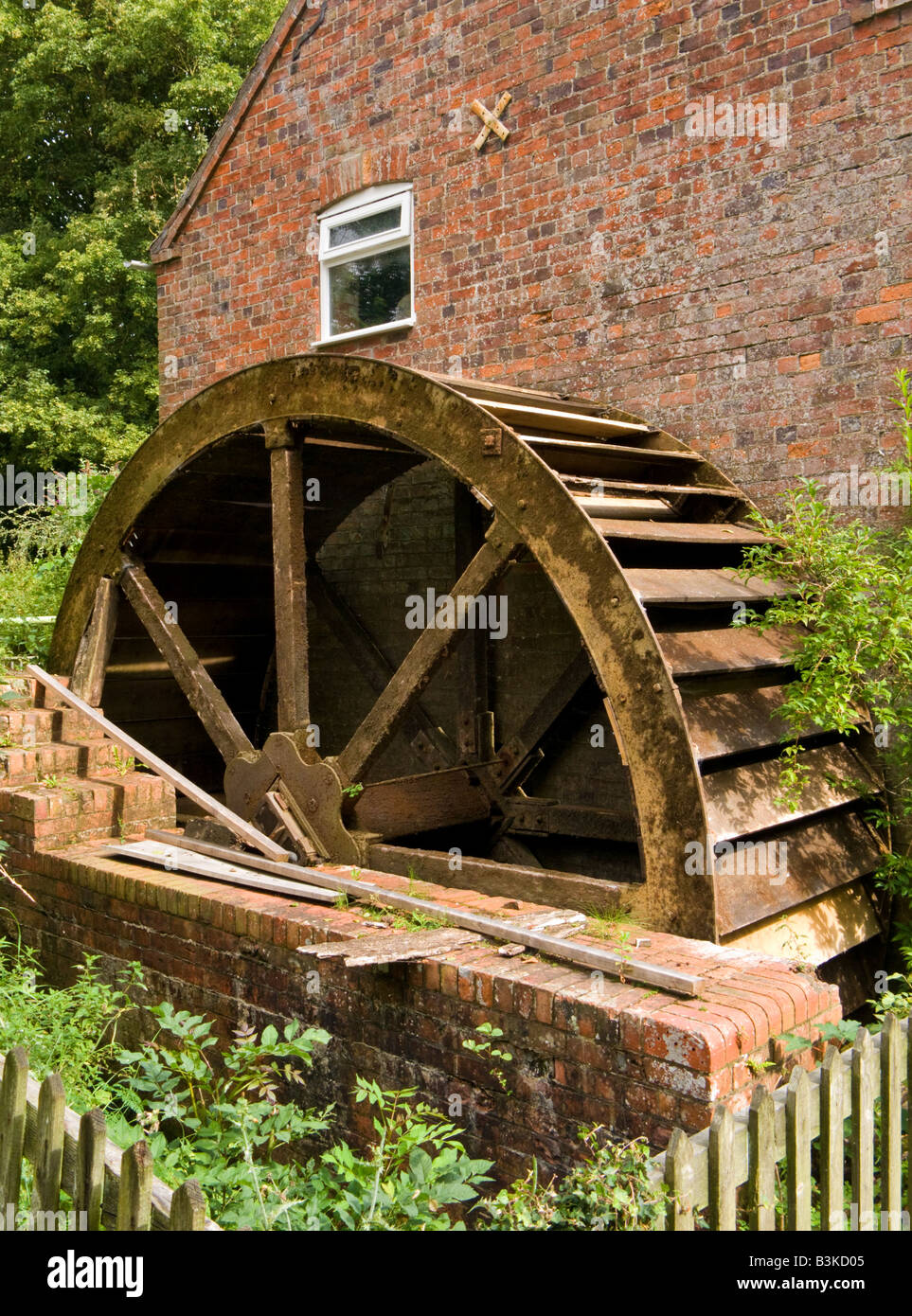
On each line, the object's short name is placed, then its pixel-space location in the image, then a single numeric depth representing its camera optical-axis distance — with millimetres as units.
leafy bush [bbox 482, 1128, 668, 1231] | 2244
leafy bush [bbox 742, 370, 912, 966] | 4410
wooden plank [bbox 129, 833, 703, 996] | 3305
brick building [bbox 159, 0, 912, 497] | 5137
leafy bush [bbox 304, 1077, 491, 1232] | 2566
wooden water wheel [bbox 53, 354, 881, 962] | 4184
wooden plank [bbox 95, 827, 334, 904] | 4594
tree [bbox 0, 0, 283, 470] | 17422
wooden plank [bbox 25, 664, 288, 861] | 5156
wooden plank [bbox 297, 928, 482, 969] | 3642
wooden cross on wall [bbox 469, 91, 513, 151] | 6605
